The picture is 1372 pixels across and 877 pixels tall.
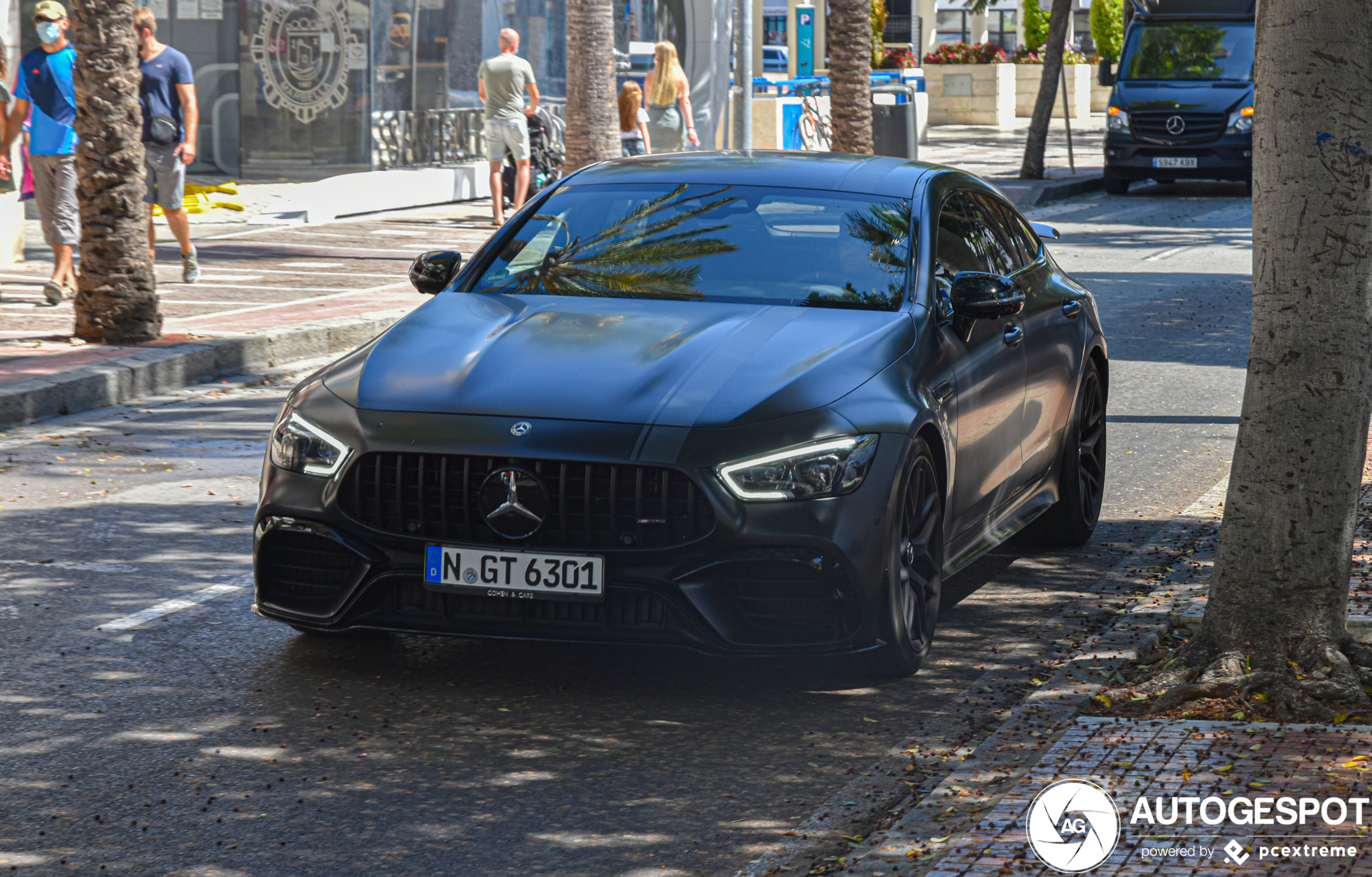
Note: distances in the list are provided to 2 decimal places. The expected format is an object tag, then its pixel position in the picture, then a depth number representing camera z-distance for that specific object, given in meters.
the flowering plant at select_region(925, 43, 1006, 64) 49.31
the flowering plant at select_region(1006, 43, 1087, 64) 51.50
